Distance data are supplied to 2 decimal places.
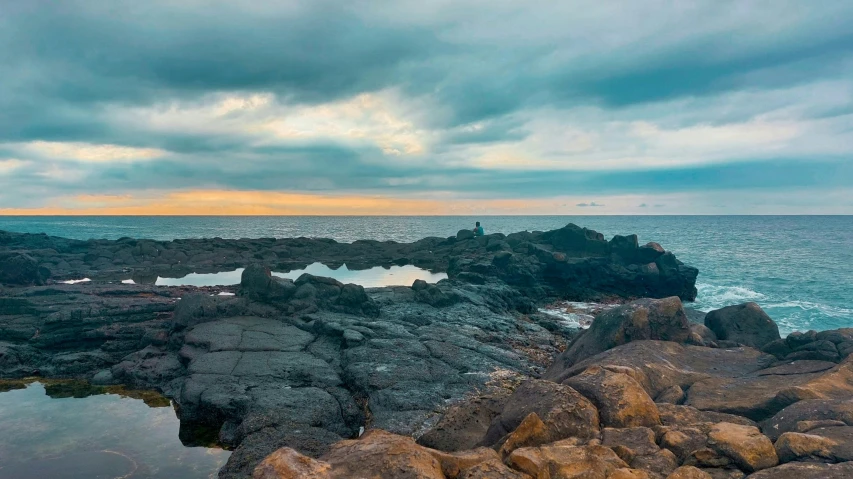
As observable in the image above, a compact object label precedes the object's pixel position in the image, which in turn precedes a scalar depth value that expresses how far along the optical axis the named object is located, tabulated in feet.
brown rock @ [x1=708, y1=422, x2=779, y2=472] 19.32
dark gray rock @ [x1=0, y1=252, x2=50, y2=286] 89.30
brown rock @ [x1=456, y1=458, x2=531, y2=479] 18.13
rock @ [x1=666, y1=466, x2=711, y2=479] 17.98
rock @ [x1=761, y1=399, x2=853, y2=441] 22.22
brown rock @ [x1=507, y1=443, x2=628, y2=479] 18.26
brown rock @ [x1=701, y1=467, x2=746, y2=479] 18.90
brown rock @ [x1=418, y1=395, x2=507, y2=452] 26.30
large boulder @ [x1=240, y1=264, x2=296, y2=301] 64.44
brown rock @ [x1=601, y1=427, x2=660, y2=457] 20.66
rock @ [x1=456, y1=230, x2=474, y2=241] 171.12
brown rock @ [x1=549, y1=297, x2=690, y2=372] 42.73
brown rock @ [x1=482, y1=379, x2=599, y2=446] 22.12
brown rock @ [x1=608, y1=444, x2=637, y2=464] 19.92
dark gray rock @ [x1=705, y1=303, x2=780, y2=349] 49.73
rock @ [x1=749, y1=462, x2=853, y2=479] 17.40
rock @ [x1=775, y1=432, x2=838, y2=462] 19.03
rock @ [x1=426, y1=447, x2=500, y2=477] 19.33
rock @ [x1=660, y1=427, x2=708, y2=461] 20.89
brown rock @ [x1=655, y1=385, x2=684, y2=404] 28.99
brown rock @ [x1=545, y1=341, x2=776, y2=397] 32.32
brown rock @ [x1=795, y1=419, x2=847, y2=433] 21.40
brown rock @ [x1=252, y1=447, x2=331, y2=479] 17.03
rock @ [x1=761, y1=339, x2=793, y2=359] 39.92
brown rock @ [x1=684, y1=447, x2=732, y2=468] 19.65
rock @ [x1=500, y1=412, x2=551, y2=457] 21.31
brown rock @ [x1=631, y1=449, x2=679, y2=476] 19.31
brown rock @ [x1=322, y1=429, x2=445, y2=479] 18.03
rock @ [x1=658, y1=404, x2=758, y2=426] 24.14
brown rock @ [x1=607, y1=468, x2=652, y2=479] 17.92
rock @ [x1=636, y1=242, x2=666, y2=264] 117.91
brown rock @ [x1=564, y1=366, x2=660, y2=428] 23.44
